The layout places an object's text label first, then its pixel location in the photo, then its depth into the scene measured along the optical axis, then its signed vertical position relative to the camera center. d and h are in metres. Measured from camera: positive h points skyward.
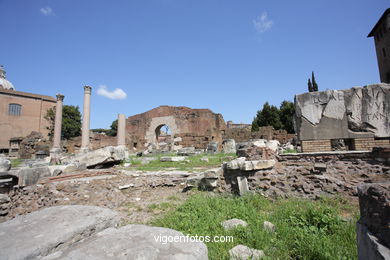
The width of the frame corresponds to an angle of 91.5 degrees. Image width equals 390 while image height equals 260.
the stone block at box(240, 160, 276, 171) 3.72 -0.42
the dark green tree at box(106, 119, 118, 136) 44.72 +4.11
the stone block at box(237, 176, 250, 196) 3.68 -0.81
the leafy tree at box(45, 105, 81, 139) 34.78 +5.15
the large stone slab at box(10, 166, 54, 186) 4.71 -0.67
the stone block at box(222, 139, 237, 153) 13.30 -0.13
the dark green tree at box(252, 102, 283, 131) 25.93 +3.66
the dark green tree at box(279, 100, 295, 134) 25.10 +3.60
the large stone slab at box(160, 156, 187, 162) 8.61 -0.61
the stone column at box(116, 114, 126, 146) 15.96 +1.44
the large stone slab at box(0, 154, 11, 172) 5.58 -0.44
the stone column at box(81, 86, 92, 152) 15.34 +2.49
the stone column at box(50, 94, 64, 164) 16.58 +2.15
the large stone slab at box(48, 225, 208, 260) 1.17 -0.67
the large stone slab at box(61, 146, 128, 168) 6.83 -0.37
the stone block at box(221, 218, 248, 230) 2.36 -1.01
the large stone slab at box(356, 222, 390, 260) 1.05 -0.63
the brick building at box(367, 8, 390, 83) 19.48 +10.66
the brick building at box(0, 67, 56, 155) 32.84 +6.56
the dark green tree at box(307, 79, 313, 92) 28.43 +8.39
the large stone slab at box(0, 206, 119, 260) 1.29 -0.66
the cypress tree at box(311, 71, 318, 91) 28.13 +9.02
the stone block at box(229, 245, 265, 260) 1.77 -1.04
